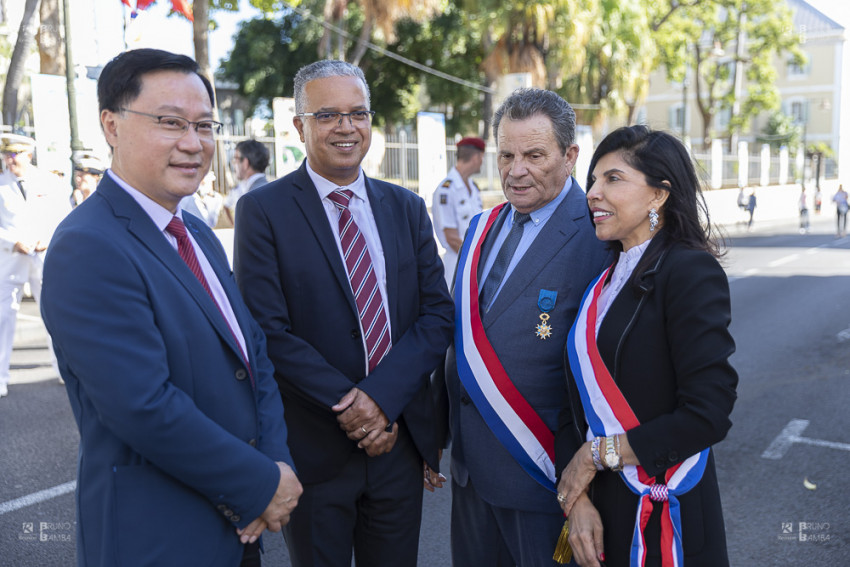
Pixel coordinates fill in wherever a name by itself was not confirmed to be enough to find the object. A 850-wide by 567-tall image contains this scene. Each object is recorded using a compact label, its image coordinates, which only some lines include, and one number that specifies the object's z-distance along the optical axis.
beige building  48.09
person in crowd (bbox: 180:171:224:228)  6.99
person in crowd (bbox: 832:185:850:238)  20.11
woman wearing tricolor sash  1.83
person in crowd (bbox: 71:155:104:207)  6.96
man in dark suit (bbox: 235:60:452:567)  2.25
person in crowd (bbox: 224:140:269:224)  6.79
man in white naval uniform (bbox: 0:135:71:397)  6.22
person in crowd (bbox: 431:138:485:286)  7.48
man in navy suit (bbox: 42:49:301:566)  1.51
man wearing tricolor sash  2.26
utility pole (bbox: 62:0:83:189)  8.85
